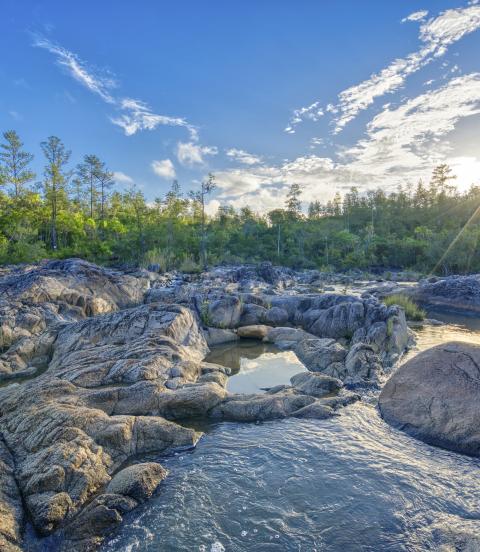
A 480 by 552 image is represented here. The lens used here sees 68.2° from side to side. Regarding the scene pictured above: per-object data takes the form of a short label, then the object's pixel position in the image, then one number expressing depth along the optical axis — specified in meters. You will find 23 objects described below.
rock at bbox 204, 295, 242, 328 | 15.38
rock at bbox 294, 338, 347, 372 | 11.10
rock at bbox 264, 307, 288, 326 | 17.09
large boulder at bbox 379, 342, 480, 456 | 6.57
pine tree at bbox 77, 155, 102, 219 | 49.31
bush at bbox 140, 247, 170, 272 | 34.31
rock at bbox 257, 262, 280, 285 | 34.58
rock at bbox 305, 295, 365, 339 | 14.94
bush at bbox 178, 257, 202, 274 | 35.91
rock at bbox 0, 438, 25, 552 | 4.11
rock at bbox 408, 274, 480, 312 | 24.03
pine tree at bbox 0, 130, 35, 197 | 36.50
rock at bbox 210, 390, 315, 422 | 7.67
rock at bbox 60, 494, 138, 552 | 4.28
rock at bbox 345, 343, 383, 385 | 9.91
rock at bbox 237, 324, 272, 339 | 14.90
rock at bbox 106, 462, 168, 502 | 5.05
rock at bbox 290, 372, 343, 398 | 9.02
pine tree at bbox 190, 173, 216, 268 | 42.88
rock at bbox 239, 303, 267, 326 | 16.70
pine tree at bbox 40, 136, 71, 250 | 35.72
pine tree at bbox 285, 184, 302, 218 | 69.50
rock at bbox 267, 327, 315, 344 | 14.29
